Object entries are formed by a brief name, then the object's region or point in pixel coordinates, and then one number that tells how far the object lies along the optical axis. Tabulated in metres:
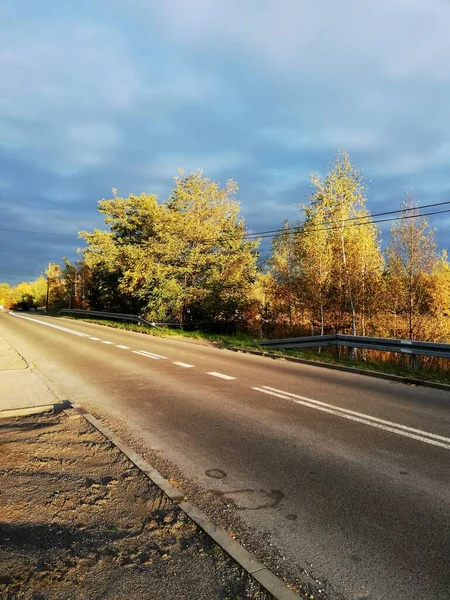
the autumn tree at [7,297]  145.75
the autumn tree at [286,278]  22.30
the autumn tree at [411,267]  17.23
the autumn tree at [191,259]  28.62
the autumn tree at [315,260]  19.92
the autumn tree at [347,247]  18.89
